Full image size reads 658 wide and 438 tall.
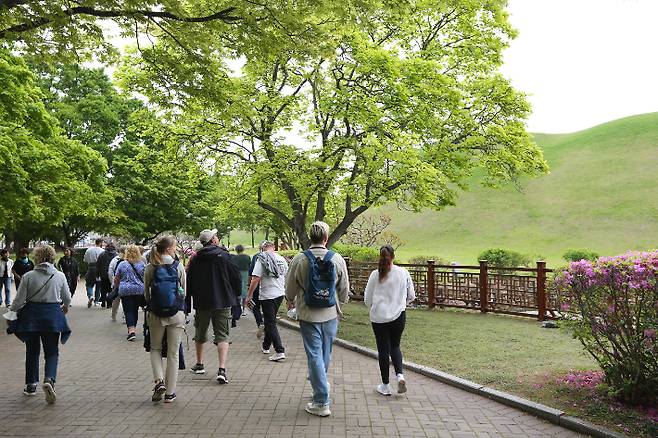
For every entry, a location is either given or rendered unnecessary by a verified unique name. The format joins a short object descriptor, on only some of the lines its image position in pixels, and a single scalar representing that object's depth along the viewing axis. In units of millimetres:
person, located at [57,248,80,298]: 15516
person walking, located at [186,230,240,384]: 7035
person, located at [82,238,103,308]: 16453
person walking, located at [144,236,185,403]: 6070
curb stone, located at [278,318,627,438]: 5145
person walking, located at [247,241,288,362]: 8586
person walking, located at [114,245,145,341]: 10219
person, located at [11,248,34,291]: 13148
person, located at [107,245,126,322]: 12842
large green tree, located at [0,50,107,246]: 13625
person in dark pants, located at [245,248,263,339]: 10592
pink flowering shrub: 5375
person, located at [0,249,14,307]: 16625
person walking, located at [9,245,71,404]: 6227
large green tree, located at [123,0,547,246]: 12406
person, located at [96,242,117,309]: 14891
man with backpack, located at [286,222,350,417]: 5645
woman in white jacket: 6445
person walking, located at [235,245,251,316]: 13031
